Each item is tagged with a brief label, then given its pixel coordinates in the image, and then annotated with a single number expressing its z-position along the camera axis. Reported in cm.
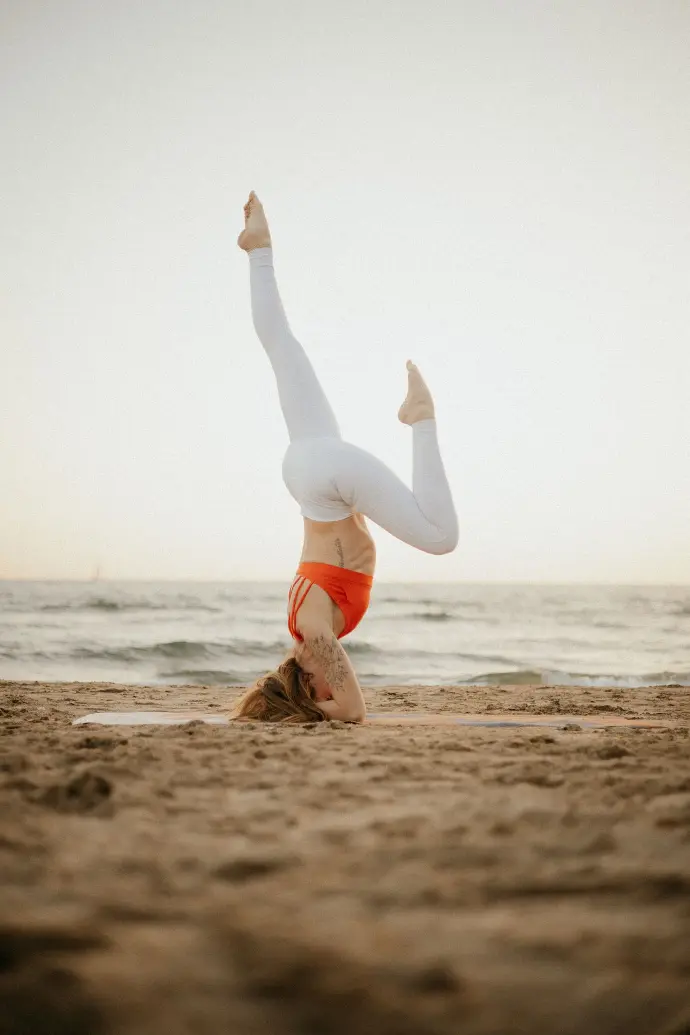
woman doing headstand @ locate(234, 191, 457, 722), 346
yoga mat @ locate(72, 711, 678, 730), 345
